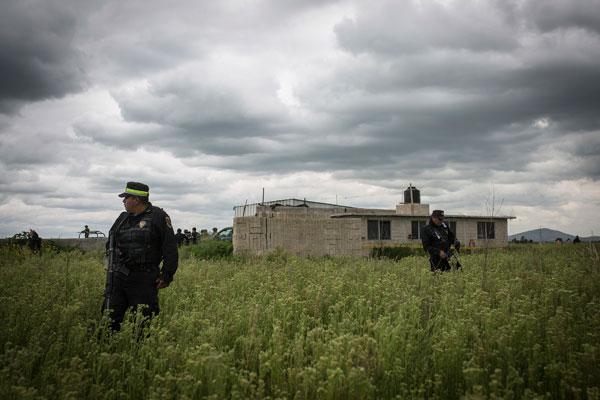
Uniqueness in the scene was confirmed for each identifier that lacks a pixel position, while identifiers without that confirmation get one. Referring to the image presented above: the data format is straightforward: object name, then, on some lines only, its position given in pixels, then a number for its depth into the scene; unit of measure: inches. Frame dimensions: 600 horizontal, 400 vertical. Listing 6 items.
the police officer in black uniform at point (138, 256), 215.0
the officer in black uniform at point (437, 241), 369.7
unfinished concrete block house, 727.1
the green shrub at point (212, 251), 739.5
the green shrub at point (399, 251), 957.8
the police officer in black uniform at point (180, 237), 1144.6
